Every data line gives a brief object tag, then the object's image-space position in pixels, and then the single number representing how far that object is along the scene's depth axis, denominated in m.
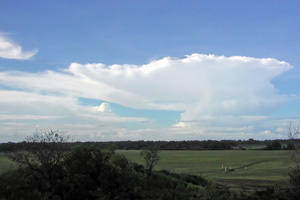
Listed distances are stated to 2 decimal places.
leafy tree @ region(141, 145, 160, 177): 28.06
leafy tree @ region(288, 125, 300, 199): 18.69
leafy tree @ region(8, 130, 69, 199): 18.36
